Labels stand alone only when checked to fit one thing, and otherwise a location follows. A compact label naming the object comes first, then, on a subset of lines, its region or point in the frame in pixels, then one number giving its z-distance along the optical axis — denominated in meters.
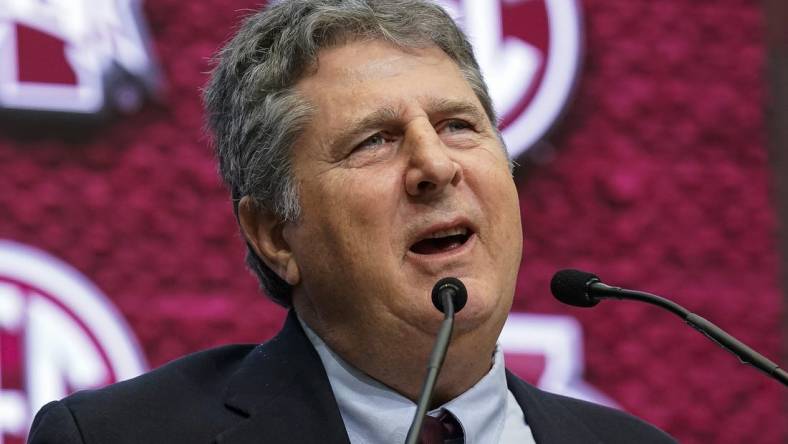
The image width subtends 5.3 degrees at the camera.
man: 4.91
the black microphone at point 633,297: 4.83
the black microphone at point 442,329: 4.74
